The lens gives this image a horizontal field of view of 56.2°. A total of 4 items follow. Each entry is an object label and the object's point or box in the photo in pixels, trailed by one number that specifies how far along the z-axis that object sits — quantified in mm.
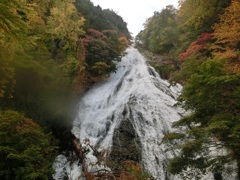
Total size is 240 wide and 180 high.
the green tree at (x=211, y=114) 6938
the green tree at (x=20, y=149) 6188
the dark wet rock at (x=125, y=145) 9859
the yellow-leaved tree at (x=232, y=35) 10766
